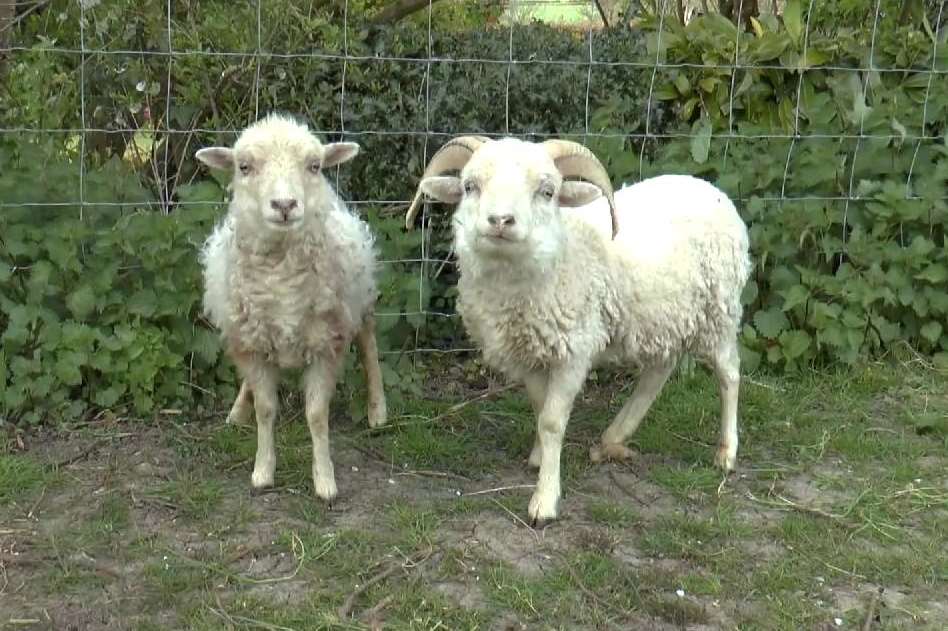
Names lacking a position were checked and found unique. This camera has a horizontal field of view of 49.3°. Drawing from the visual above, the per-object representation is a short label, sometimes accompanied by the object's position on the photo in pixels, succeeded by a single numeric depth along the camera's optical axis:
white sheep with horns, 3.61
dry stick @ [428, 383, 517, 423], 4.90
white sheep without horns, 3.68
